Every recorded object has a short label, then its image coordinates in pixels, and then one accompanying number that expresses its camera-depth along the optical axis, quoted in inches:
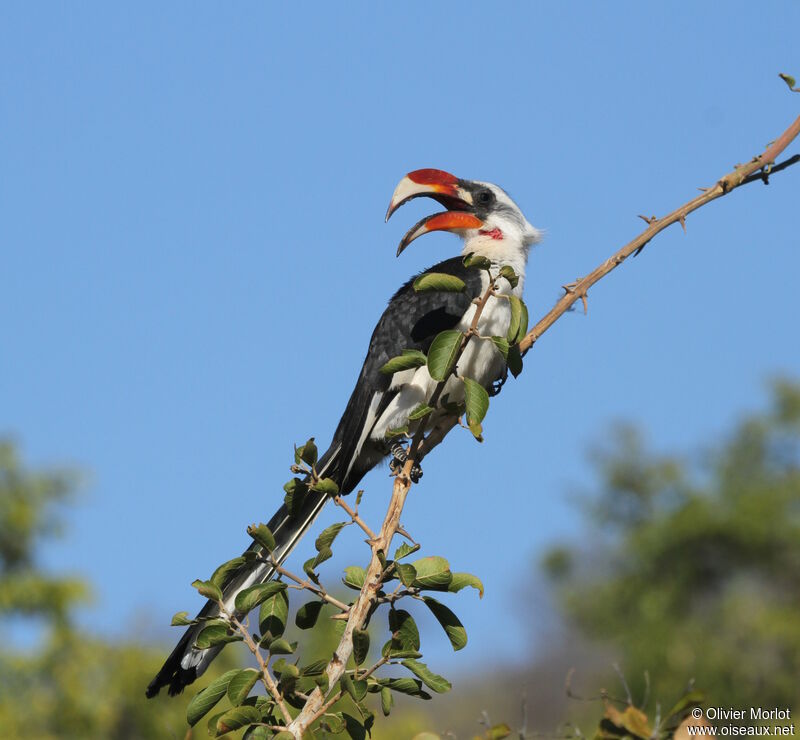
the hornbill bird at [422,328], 334.0
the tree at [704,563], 1558.8
